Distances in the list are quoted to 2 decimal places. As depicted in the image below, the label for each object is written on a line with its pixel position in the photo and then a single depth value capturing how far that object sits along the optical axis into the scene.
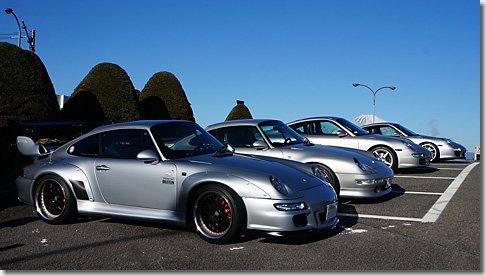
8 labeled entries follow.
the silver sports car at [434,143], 14.48
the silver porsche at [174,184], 4.48
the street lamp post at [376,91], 46.14
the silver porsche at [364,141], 10.80
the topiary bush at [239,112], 31.78
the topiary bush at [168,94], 26.47
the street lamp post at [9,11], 23.56
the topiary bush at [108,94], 21.05
